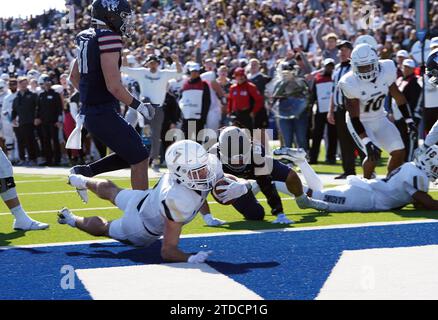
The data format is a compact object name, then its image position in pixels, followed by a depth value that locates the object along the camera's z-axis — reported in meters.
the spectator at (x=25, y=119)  15.89
